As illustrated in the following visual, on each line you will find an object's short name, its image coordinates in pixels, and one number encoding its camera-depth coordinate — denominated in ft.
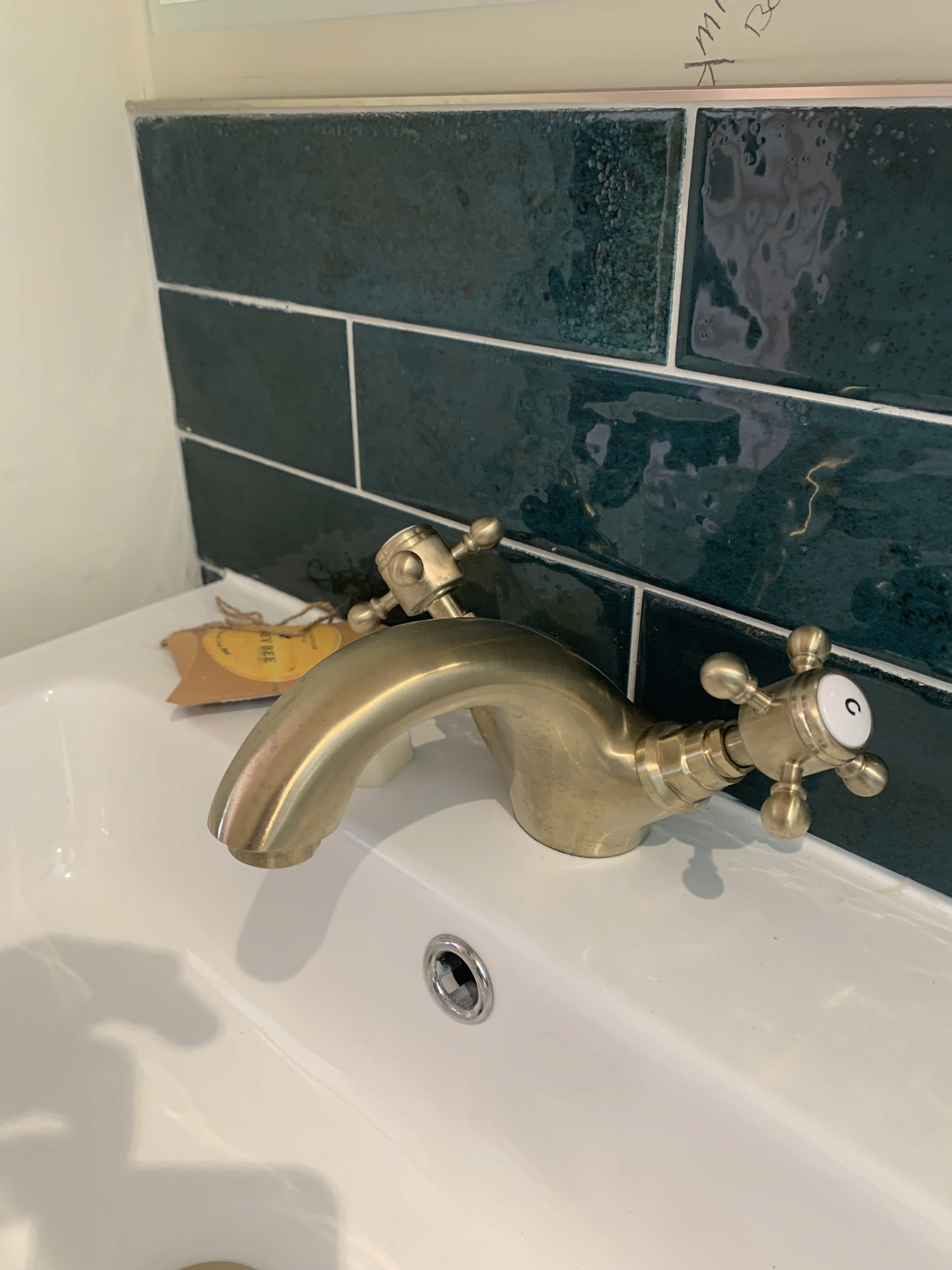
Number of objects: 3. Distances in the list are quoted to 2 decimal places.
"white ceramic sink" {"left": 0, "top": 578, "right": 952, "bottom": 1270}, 1.14
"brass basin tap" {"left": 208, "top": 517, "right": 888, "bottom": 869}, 1.07
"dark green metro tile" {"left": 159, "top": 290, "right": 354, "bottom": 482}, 1.88
